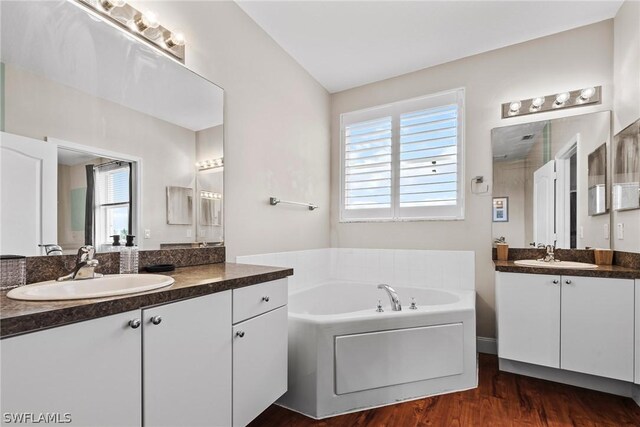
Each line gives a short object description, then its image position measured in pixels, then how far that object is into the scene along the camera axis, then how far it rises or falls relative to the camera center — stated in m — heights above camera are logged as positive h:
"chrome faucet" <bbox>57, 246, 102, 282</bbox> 1.25 -0.21
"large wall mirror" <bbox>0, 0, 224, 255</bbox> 1.20 +0.36
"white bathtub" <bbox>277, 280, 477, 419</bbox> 1.85 -0.88
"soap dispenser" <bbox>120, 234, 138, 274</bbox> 1.49 -0.21
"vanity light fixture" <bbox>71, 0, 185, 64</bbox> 1.48 +0.95
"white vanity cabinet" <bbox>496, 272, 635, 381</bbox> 1.97 -0.71
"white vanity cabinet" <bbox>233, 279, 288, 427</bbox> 1.40 -0.63
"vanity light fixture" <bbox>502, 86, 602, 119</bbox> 2.46 +0.91
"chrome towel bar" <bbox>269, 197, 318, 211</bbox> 2.58 +0.10
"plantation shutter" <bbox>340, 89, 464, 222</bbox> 2.98 +0.54
